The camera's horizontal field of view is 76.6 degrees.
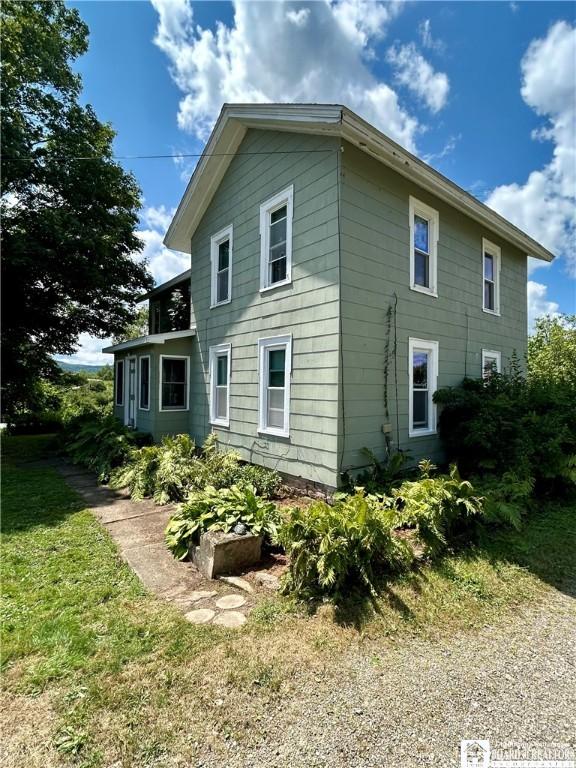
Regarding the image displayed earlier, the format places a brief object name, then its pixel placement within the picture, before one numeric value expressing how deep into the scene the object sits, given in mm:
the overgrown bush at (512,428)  6005
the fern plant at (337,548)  3510
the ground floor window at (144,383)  10625
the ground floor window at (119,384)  12867
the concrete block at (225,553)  3990
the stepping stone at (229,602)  3453
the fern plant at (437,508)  4223
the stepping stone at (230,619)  3169
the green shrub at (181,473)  6520
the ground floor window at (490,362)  9047
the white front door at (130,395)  11562
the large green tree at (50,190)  10680
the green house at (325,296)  6004
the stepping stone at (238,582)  3762
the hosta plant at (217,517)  4434
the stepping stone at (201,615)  3217
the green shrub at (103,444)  8796
